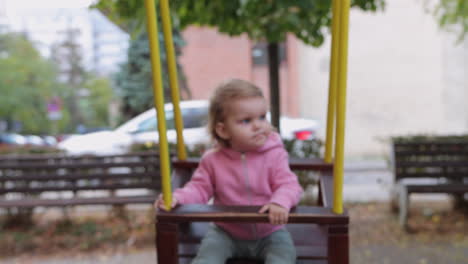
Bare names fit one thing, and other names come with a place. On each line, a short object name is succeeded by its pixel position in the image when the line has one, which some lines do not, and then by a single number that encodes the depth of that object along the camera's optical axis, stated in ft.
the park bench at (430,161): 14.57
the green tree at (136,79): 41.12
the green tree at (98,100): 142.10
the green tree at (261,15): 11.32
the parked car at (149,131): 21.15
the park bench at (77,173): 14.74
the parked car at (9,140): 83.46
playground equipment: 4.88
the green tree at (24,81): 90.02
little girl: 6.15
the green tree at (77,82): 136.98
